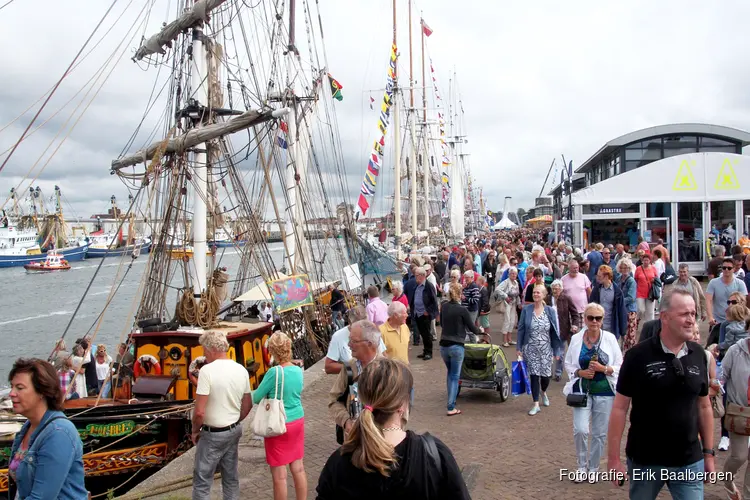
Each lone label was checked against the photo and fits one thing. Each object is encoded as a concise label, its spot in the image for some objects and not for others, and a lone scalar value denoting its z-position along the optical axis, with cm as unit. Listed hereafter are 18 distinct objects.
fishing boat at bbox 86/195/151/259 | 9938
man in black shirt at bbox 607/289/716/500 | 323
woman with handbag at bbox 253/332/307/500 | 446
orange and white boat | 7544
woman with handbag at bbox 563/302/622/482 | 498
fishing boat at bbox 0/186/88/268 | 8506
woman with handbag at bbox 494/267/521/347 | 1133
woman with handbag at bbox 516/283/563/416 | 699
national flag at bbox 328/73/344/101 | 2330
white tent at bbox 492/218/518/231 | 7101
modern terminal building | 1884
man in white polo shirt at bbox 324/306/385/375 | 510
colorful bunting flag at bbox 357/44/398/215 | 2434
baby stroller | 780
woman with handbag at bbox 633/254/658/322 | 977
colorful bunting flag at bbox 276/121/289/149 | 1805
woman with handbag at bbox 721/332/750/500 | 431
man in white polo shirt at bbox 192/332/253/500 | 435
